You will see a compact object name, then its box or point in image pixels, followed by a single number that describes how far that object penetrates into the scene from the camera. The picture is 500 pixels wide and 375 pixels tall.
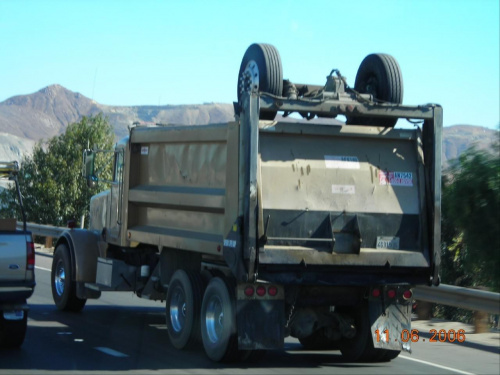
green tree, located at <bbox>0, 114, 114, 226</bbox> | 49.72
